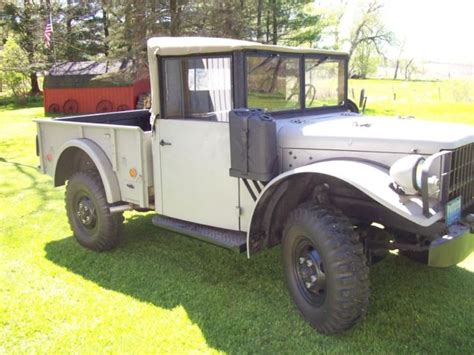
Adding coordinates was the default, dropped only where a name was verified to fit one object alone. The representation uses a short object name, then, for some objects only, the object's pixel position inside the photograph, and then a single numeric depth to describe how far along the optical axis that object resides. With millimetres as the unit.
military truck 3150
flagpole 27750
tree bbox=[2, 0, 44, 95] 29031
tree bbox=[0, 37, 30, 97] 26047
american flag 21609
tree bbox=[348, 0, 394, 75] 38750
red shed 18125
